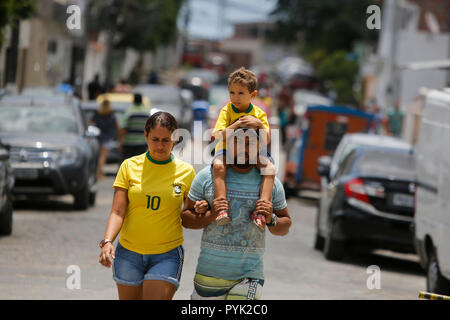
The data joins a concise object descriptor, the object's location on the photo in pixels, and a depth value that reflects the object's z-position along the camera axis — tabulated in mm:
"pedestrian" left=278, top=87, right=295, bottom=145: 30891
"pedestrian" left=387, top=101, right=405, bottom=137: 35594
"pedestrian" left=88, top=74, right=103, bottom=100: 34331
